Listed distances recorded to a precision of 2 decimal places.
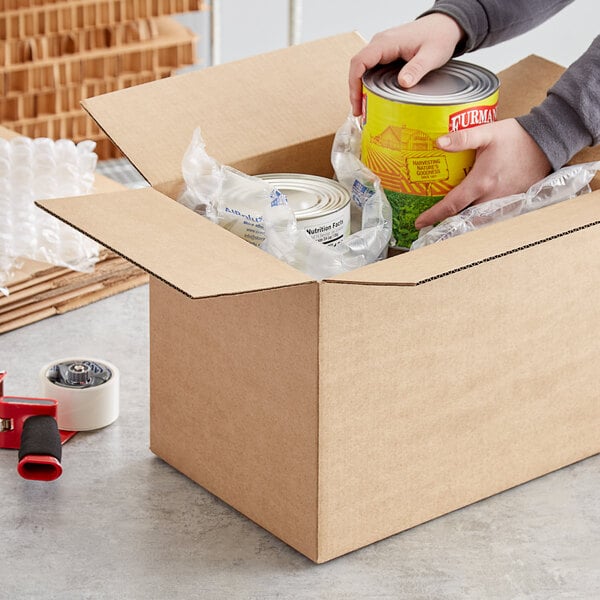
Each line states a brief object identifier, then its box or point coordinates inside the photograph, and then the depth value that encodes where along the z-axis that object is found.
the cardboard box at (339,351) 2.93
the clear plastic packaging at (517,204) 3.07
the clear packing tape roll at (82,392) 3.26
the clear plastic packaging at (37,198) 3.55
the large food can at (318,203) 3.08
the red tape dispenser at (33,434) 3.14
